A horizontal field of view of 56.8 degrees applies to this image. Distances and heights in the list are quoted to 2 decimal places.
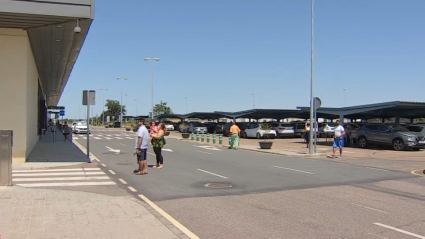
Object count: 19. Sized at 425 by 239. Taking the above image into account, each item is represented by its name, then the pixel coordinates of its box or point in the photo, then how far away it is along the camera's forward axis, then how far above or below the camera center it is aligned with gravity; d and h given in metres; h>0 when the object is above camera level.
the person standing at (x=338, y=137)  18.62 -0.83
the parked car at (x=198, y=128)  52.54 -1.28
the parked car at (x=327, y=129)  36.40 -0.88
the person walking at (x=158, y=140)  13.74 -0.76
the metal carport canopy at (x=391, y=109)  24.86 +0.82
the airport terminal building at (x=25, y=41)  12.19 +3.17
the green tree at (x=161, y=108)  116.16 +3.11
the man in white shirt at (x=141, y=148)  12.27 -0.93
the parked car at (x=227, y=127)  44.61 -0.95
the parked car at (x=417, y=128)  23.98 -0.48
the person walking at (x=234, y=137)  24.31 -1.13
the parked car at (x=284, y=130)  38.34 -1.05
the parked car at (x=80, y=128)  48.22 -1.27
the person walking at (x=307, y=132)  25.27 -0.82
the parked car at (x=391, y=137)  22.36 -1.00
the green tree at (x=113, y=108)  114.12 +2.89
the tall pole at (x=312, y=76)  20.76 +2.30
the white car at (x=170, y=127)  66.88 -1.48
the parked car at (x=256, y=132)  37.44 -1.24
